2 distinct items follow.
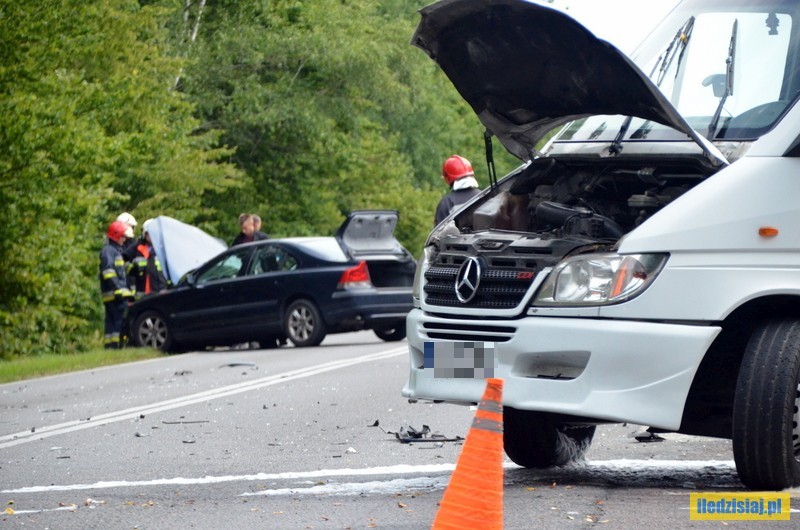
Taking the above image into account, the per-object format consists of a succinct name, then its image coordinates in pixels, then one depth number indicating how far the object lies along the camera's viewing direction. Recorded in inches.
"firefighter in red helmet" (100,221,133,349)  1408.8
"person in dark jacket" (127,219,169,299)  1472.4
